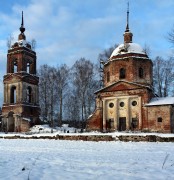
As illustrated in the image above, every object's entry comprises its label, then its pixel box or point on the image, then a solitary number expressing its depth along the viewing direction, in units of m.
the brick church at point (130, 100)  31.94
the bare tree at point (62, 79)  43.50
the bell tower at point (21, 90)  39.44
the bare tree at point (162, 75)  43.91
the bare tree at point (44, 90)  45.16
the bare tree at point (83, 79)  41.03
